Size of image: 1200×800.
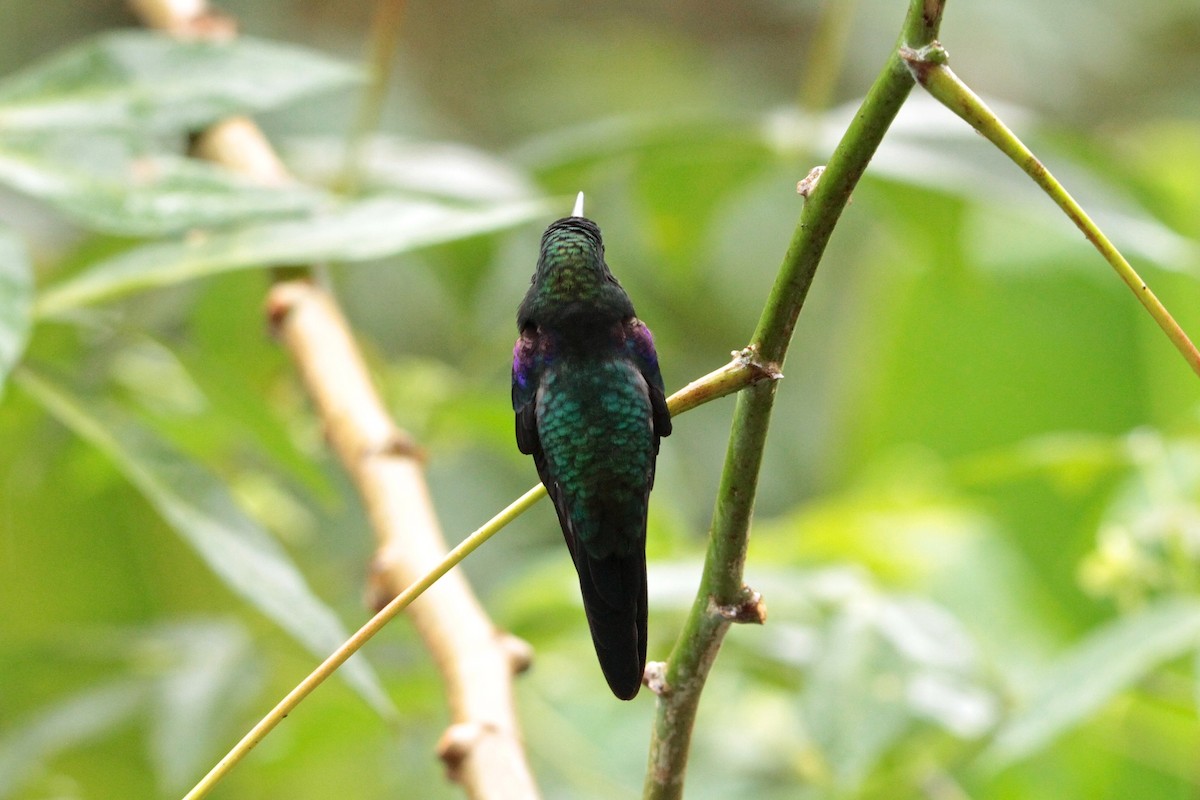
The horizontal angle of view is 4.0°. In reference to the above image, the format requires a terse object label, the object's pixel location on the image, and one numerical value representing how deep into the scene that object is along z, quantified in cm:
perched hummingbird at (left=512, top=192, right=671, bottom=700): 291
